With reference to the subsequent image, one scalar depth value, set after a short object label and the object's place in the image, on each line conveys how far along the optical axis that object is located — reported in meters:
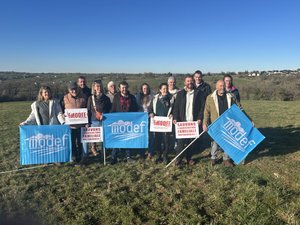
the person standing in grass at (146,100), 6.81
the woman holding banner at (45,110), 6.13
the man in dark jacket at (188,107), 6.18
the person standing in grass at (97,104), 6.45
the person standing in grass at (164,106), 6.48
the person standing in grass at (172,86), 6.83
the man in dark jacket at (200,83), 6.85
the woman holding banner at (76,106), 6.28
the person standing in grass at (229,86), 6.78
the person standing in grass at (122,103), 6.41
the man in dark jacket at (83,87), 6.85
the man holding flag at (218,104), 6.09
